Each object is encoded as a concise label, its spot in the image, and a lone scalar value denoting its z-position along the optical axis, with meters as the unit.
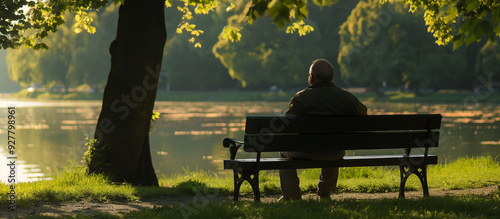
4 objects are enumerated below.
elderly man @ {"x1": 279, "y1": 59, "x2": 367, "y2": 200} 7.01
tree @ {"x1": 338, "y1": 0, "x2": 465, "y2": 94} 52.66
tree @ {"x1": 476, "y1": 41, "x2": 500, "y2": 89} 49.50
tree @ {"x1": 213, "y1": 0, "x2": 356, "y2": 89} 60.19
